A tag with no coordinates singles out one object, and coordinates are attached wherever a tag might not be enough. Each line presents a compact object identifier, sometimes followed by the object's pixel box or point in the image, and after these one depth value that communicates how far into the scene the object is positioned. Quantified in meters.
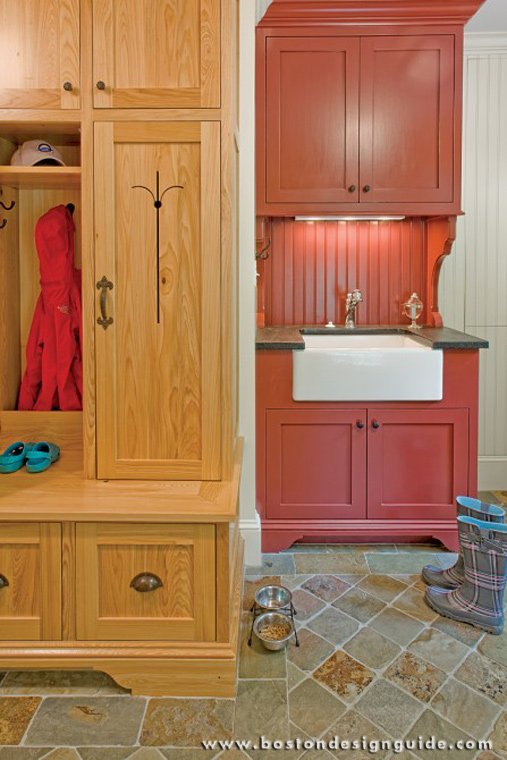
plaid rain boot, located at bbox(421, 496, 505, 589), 2.30
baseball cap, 2.16
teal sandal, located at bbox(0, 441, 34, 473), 2.07
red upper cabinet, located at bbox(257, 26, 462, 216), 3.01
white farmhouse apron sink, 2.75
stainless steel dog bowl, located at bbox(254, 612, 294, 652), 1.97
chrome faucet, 3.38
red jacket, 2.33
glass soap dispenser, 3.35
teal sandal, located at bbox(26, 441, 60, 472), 2.09
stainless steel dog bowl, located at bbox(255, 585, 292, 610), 2.20
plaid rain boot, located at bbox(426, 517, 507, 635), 2.11
